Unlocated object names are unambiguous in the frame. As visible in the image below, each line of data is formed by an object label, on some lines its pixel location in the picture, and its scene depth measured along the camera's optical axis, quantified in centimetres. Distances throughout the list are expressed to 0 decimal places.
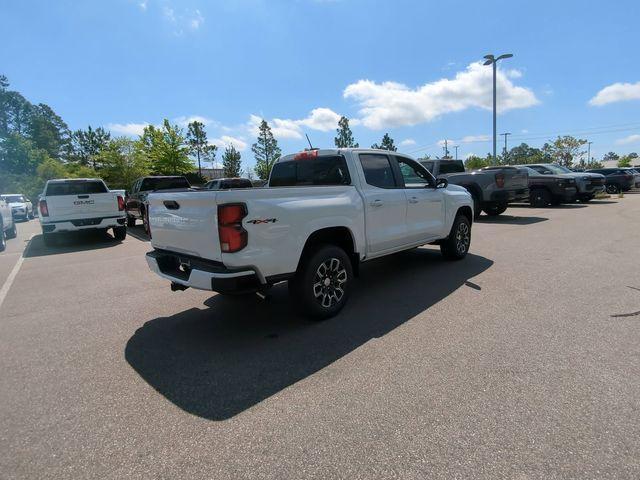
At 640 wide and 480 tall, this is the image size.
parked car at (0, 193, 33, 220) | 2220
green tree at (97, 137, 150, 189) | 3838
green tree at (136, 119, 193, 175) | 3959
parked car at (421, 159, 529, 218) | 1249
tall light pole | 2278
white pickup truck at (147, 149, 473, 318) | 351
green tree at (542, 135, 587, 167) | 5197
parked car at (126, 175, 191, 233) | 1383
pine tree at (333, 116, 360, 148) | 6044
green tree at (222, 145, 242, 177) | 5966
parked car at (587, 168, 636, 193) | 2367
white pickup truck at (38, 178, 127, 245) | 1002
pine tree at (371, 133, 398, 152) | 6826
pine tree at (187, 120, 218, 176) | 5703
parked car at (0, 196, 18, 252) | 1116
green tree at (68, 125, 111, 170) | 7469
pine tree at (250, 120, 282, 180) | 5866
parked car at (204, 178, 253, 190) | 1627
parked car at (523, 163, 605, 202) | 1605
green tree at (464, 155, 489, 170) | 6198
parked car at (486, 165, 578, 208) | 1573
